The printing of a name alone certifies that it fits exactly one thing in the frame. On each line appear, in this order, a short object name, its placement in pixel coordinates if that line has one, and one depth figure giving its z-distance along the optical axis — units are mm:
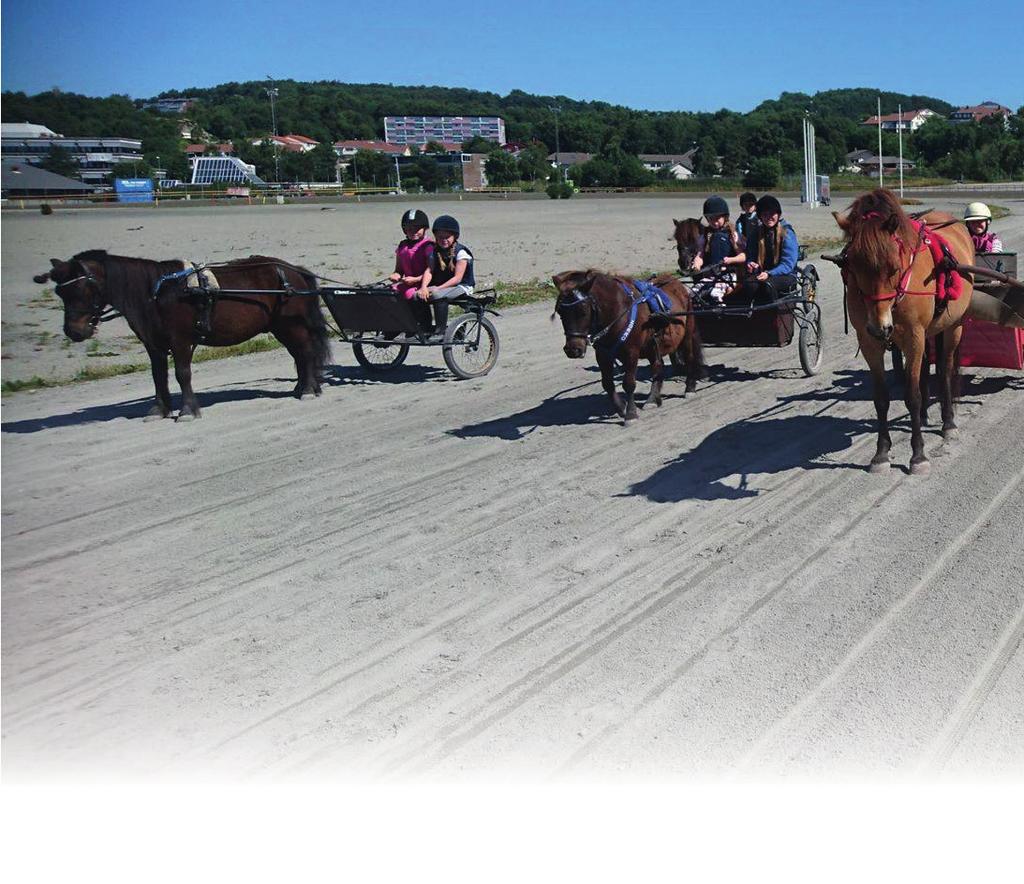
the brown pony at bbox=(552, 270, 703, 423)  8766
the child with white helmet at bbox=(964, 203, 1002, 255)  9625
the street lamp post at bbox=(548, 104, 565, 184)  98969
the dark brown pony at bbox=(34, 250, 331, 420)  9750
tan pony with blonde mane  7156
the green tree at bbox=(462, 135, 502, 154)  138000
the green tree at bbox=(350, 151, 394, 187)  108250
